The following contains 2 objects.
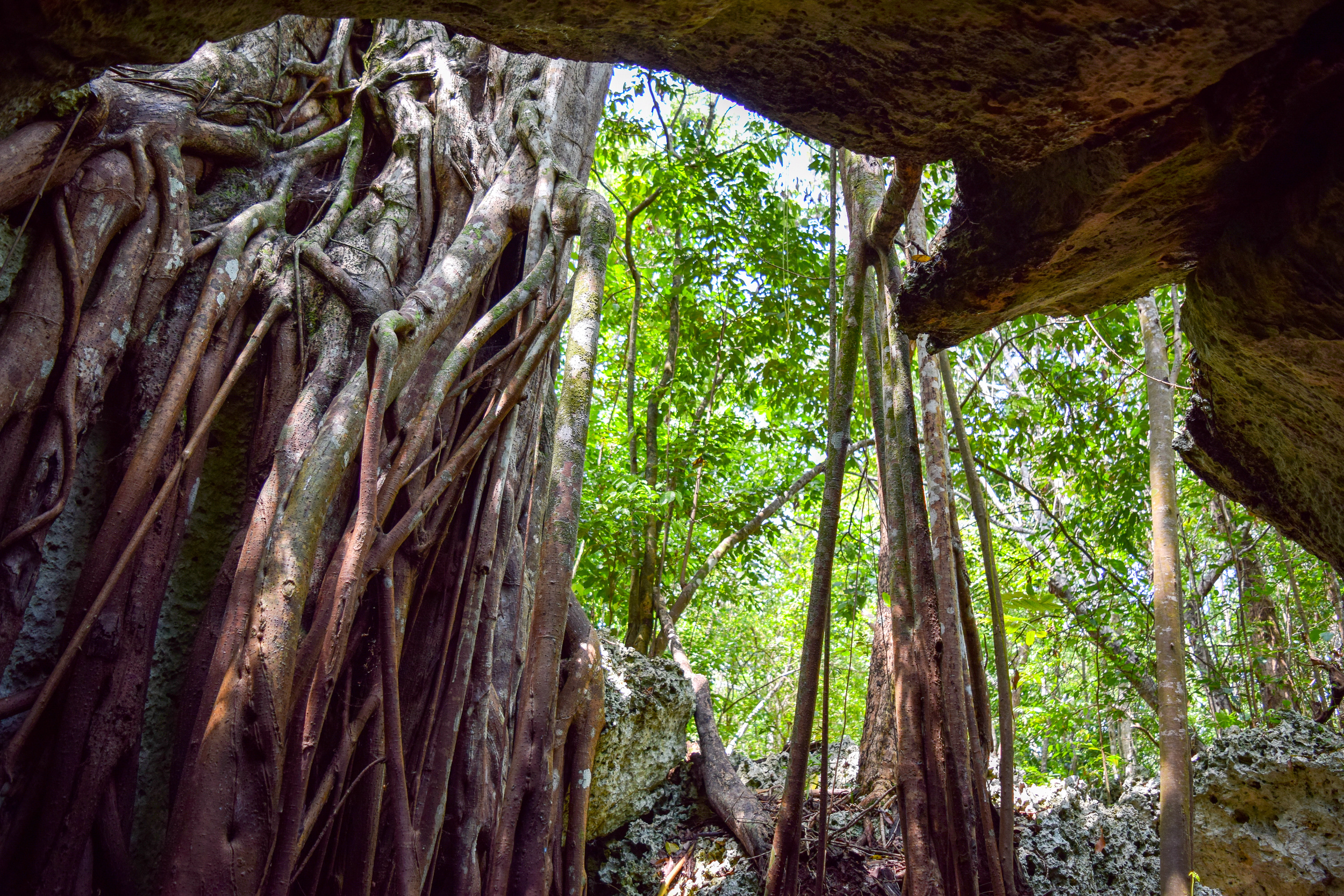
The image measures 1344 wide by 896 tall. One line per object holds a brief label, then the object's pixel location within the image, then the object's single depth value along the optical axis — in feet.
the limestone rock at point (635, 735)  11.74
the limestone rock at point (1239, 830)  10.84
